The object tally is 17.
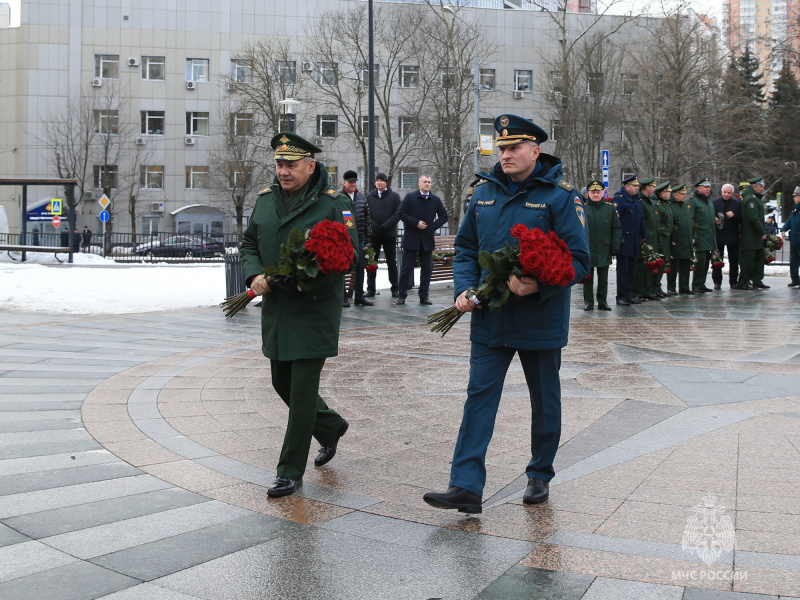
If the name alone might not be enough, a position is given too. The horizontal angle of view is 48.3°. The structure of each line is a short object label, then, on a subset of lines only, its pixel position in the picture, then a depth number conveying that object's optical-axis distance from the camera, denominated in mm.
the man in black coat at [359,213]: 13461
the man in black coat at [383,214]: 14945
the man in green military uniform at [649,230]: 16266
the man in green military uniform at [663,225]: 16641
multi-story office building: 53562
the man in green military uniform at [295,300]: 4965
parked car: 32844
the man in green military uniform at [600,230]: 14117
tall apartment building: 42906
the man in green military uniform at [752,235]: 18172
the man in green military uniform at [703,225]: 17656
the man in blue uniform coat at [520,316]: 4543
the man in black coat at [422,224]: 14680
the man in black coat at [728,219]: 18641
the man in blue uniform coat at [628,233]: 14984
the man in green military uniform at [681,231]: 17109
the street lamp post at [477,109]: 34506
